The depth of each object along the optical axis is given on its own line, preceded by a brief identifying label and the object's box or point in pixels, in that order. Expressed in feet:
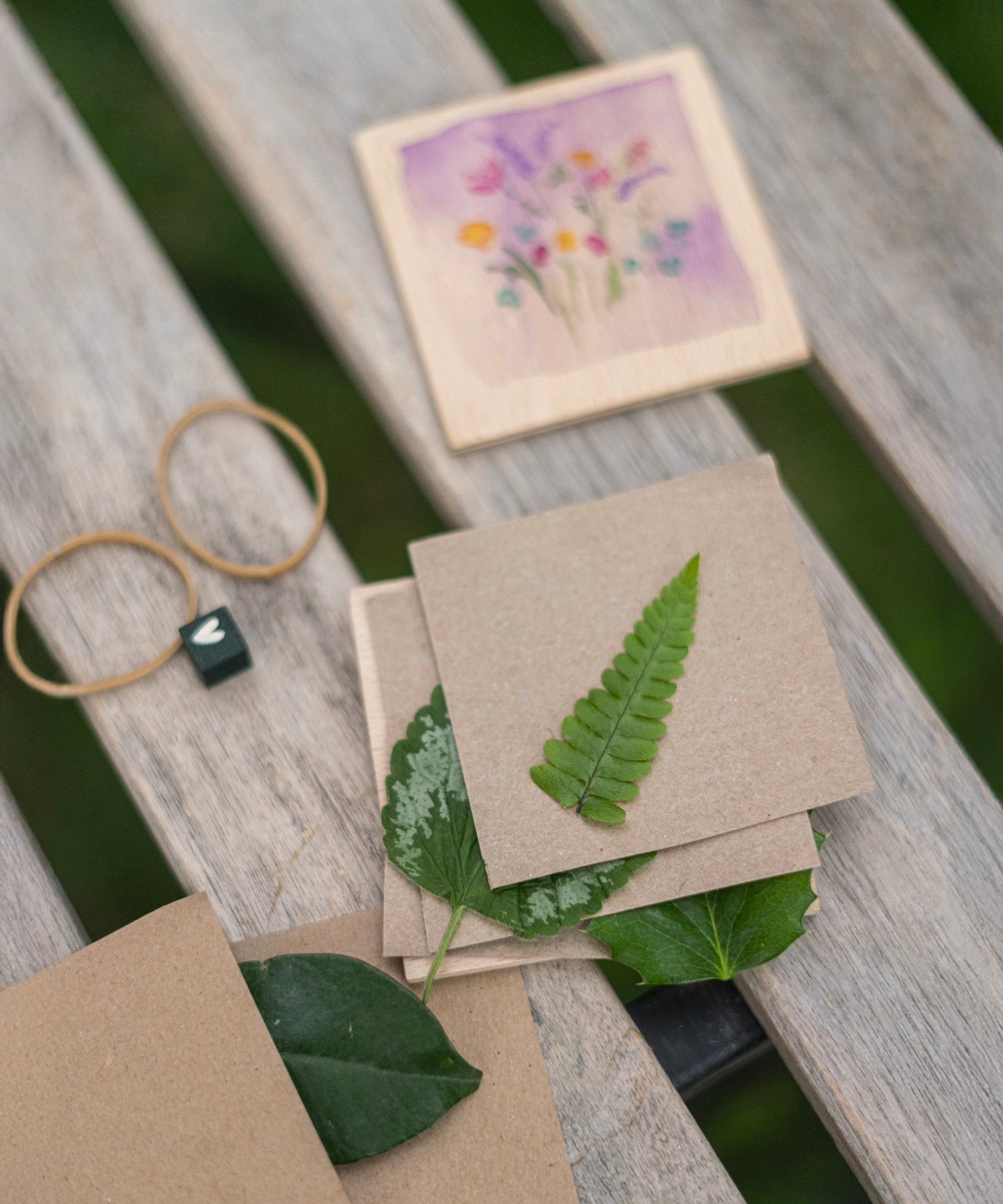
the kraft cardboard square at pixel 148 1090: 1.71
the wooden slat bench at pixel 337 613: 1.89
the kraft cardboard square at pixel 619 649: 1.90
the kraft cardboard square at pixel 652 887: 1.88
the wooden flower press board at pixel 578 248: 2.36
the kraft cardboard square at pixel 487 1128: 1.77
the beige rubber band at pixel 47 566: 2.09
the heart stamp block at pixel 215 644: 2.06
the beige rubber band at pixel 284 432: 2.20
